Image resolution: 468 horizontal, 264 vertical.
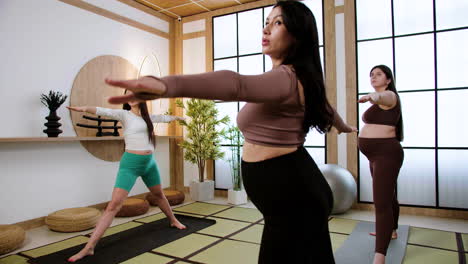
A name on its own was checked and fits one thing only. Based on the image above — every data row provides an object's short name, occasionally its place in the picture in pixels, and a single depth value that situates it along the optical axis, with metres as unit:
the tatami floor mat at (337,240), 2.96
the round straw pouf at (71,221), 3.40
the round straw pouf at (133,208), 3.98
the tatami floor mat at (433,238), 3.00
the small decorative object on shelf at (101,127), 4.06
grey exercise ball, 3.86
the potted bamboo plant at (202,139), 5.00
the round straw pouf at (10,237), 2.76
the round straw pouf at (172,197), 4.66
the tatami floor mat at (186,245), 2.85
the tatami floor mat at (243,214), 3.98
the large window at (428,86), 3.90
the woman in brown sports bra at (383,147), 2.35
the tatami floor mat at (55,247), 2.85
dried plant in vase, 3.54
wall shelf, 3.09
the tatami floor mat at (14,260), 2.65
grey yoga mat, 2.62
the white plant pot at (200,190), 5.05
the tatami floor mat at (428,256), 2.60
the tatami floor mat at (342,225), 3.42
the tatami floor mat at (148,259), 2.62
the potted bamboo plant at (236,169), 4.80
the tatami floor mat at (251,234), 3.18
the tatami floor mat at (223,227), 3.41
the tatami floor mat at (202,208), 4.38
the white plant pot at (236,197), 4.78
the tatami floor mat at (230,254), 2.65
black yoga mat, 2.69
